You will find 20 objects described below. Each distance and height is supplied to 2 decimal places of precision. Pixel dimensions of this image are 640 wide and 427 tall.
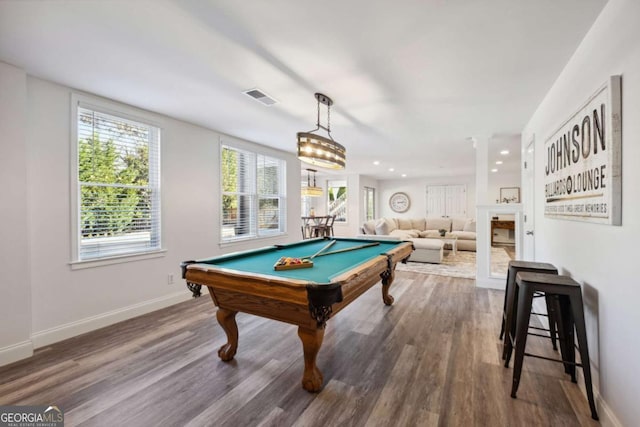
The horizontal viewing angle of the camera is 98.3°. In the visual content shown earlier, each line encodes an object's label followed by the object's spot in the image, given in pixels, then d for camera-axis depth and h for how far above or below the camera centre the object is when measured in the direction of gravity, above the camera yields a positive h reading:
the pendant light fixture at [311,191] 8.28 +0.67
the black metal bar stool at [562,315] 1.68 -0.70
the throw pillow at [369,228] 7.59 -0.42
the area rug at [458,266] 5.28 -1.14
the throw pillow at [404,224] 9.38 -0.39
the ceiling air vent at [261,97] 2.75 +1.22
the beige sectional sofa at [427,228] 7.61 -0.49
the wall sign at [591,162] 1.47 +0.32
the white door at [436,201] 10.26 +0.43
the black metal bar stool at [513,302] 2.26 -0.76
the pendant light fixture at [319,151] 2.52 +0.59
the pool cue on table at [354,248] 2.94 -0.40
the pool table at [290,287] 1.66 -0.49
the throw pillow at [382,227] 7.46 -0.38
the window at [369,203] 10.33 +0.38
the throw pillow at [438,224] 9.17 -0.38
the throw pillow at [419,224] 9.44 -0.39
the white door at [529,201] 3.45 +0.14
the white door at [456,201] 9.94 +0.41
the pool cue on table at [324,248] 2.72 -0.40
